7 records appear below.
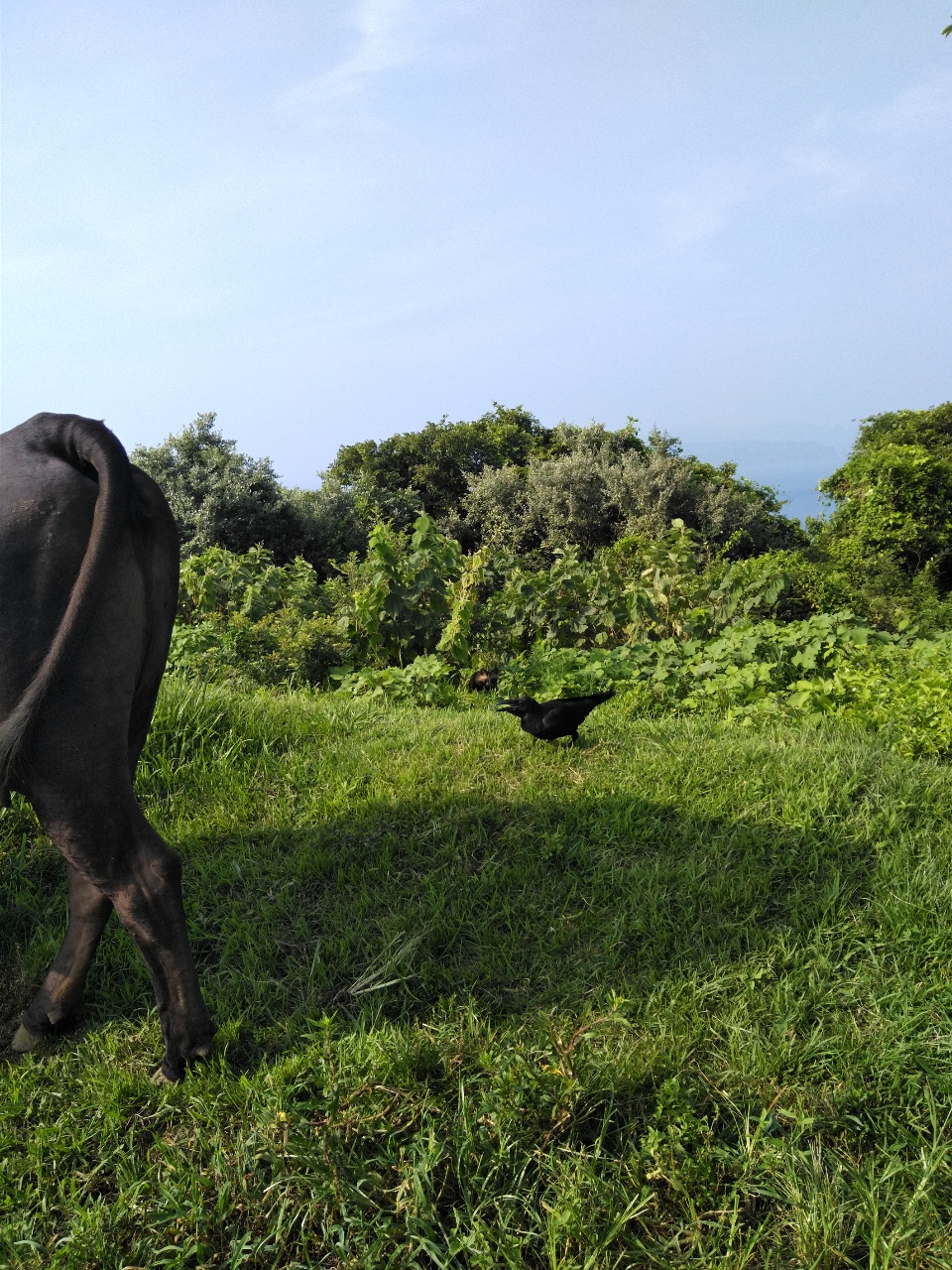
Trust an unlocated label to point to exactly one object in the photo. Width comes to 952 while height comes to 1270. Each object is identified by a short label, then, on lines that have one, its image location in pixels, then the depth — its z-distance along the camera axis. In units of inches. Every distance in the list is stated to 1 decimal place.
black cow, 89.5
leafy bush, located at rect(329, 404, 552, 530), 658.8
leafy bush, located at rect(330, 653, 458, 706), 237.8
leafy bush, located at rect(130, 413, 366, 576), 544.6
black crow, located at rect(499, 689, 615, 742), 176.1
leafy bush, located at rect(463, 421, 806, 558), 548.4
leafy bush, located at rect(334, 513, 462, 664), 274.5
